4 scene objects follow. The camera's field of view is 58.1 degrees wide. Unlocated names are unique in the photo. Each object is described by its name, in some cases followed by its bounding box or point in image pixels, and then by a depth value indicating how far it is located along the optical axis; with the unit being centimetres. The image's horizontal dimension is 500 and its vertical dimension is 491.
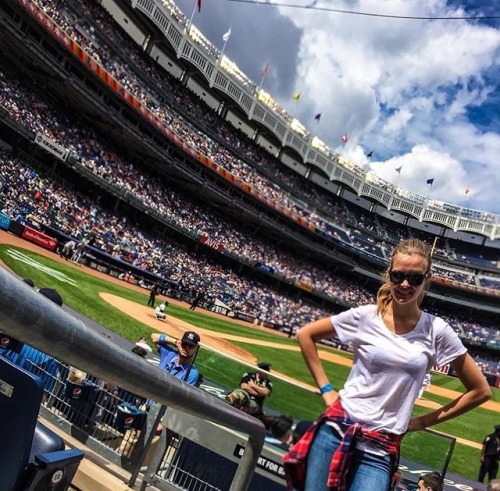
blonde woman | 228
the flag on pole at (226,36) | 5218
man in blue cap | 519
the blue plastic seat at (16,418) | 174
